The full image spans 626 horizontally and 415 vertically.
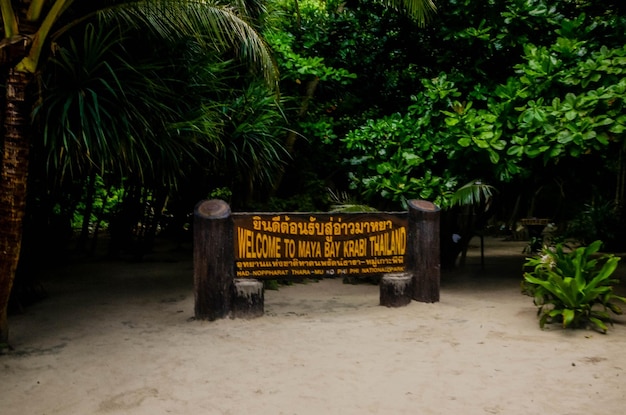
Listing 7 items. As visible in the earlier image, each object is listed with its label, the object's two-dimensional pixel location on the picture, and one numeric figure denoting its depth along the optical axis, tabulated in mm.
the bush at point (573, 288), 5602
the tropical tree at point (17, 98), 5141
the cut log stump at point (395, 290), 6996
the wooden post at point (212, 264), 6395
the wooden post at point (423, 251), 7117
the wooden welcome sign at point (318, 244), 6609
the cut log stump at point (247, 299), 6516
